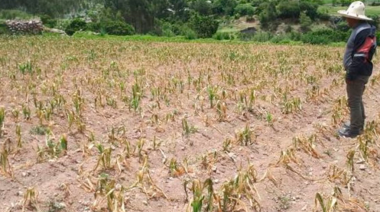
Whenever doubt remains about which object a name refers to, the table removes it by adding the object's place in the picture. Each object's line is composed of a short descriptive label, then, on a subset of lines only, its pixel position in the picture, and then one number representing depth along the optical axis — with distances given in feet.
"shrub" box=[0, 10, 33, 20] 163.89
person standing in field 20.95
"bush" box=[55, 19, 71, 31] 153.07
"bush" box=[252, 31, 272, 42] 144.13
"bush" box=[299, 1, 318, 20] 265.54
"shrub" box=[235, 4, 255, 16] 306.96
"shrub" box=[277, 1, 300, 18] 261.03
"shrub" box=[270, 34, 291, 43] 133.28
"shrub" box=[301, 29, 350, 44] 128.77
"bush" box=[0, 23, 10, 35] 126.64
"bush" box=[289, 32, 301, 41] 144.46
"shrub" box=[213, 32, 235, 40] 144.94
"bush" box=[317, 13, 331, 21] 261.03
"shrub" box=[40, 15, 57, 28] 156.87
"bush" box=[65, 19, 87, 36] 145.89
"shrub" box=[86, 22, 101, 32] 150.89
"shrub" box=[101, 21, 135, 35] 147.02
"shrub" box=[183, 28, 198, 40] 136.50
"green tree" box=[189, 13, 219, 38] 167.44
